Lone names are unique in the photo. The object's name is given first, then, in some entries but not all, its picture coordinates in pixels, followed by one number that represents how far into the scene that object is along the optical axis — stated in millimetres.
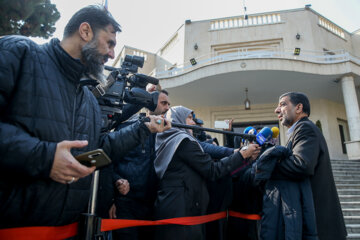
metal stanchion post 1450
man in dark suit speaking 2258
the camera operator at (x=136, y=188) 2334
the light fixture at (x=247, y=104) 11609
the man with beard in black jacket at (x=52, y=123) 1113
